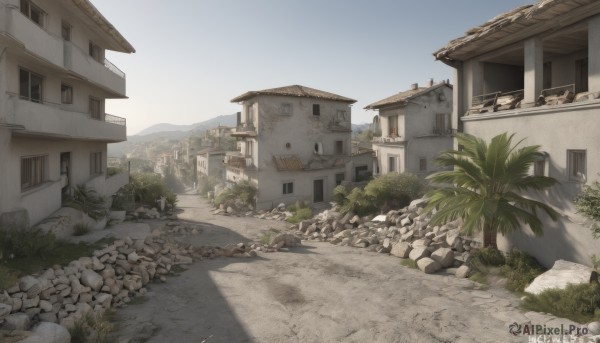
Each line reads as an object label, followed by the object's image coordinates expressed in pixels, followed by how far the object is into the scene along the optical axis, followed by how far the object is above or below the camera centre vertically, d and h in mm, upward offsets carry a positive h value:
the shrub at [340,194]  28812 -2169
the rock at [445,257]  12922 -3311
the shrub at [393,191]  24641 -1610
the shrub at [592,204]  8891 -945
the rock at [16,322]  7219 -3193
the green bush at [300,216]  26062 -3585
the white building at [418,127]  30250 +3579
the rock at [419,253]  13562 -3347
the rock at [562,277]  9289 -2976
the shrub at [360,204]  24969 -2609
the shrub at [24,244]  10477 -2301
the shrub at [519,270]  10641 -3286
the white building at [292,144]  31391 +2329
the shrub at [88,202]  16891 -1670
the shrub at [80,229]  15134 -2621
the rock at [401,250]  14672 -3467
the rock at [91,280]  9969 -3196
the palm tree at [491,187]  11195 -670
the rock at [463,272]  11945 -3553
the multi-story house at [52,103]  11805 +3091
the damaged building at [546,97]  10188 +2697
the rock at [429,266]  12617 -3551
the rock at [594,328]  7541 -3469
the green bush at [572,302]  8367 -3359
